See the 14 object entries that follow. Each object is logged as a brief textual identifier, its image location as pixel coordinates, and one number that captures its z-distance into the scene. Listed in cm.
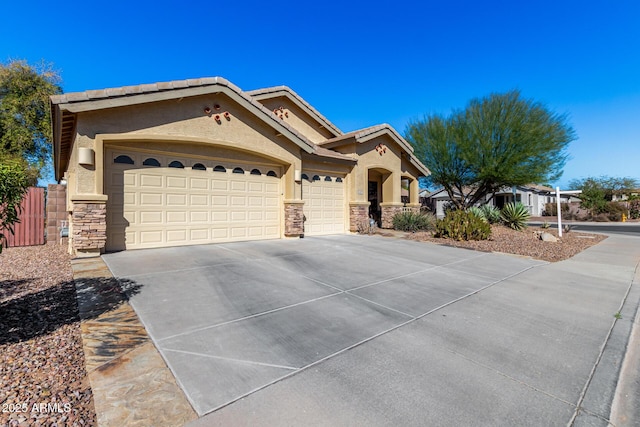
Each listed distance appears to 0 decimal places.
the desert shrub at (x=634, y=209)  3097
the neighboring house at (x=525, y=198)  3344
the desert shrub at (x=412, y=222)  1488
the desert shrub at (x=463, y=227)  1177
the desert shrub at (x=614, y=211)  3003
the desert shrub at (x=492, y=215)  1594
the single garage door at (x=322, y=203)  1280
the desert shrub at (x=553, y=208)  3441
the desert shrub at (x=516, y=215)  1510
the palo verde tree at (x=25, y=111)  2006
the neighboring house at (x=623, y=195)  3544
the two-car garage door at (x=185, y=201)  837
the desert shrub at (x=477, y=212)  1422
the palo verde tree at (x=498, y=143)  1755
